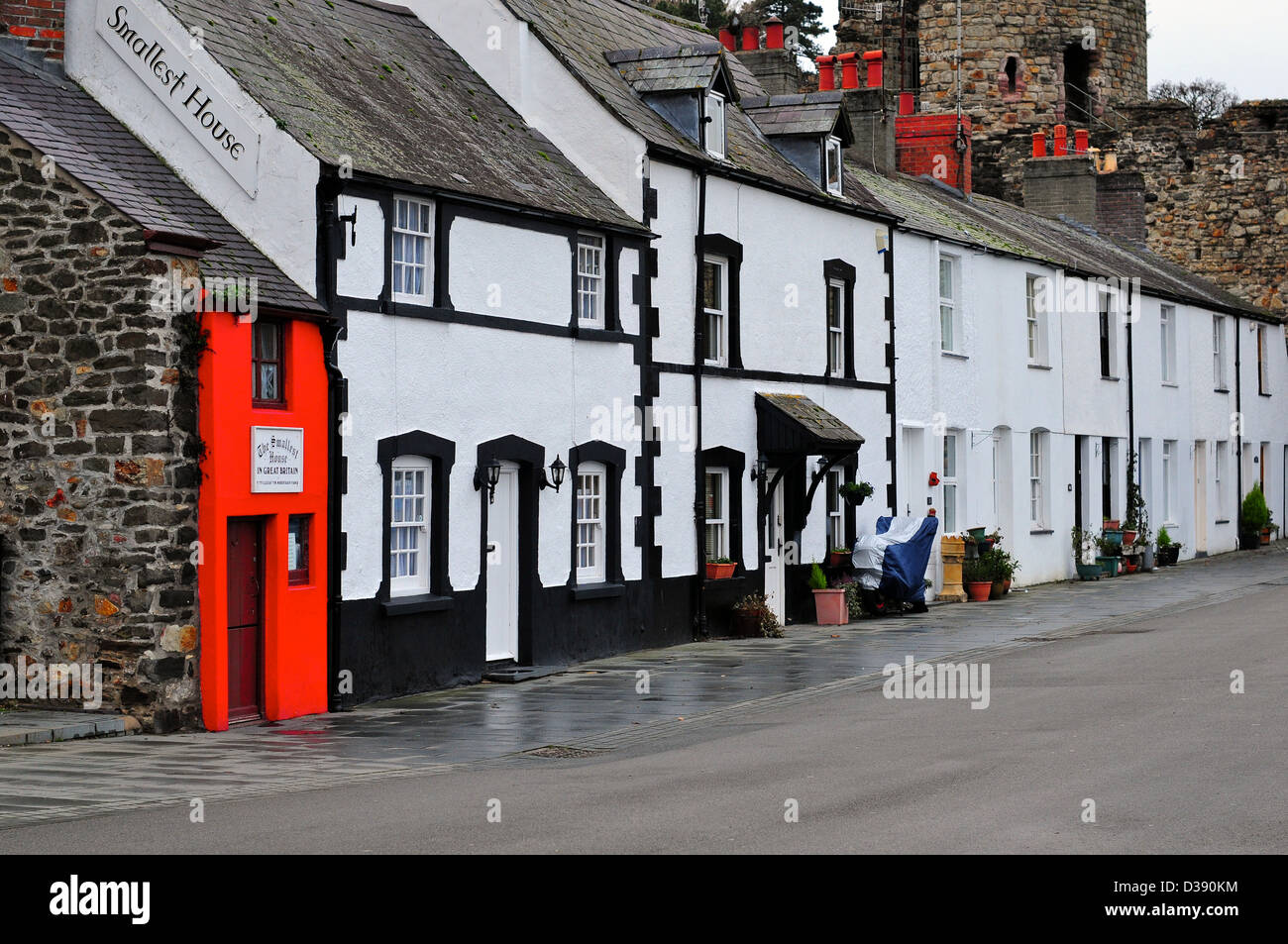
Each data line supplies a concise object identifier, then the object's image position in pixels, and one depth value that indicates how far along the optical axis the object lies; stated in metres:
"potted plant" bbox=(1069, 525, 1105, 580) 36.03
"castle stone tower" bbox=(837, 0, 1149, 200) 51.91
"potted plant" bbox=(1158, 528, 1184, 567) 39.88
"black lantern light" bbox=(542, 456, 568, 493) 21.06
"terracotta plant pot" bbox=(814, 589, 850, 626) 26.75
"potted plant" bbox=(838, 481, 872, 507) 27.08
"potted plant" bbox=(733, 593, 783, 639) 24.67
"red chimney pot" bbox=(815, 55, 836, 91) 36.34
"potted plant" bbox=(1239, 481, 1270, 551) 45.78
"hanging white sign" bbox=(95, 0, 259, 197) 17.75
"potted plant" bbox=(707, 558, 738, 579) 24.38
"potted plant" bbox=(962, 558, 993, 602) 31.08
